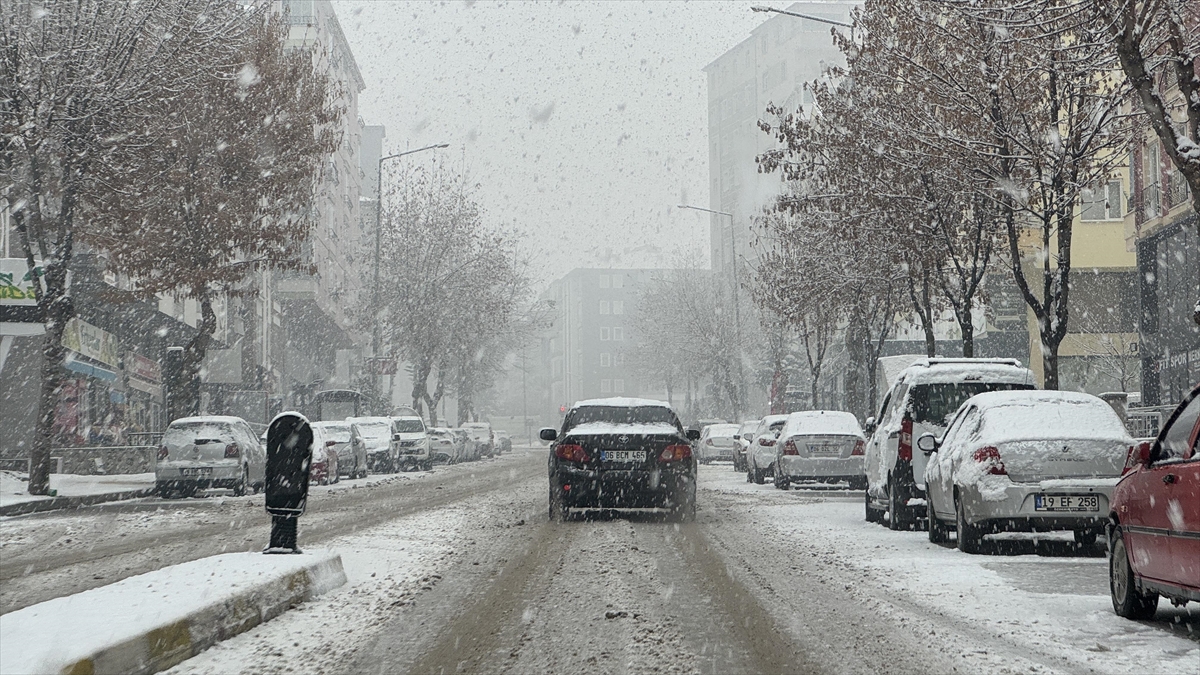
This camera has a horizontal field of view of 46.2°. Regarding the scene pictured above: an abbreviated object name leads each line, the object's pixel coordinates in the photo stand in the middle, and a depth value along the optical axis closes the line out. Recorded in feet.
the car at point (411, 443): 137.39
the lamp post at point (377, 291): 173.58
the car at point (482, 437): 208.03
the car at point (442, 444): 166.71
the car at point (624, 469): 55.72
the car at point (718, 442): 175.11
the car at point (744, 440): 128.67
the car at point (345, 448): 107.86
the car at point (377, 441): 126.11
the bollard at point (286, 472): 32.78
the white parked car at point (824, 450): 88.19
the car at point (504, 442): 278.26
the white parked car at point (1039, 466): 40.65
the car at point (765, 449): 102.68
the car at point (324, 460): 98.32
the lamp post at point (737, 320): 188.95
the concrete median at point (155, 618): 19.74
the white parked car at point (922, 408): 51.88
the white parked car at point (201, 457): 82.02
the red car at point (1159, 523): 24.58
